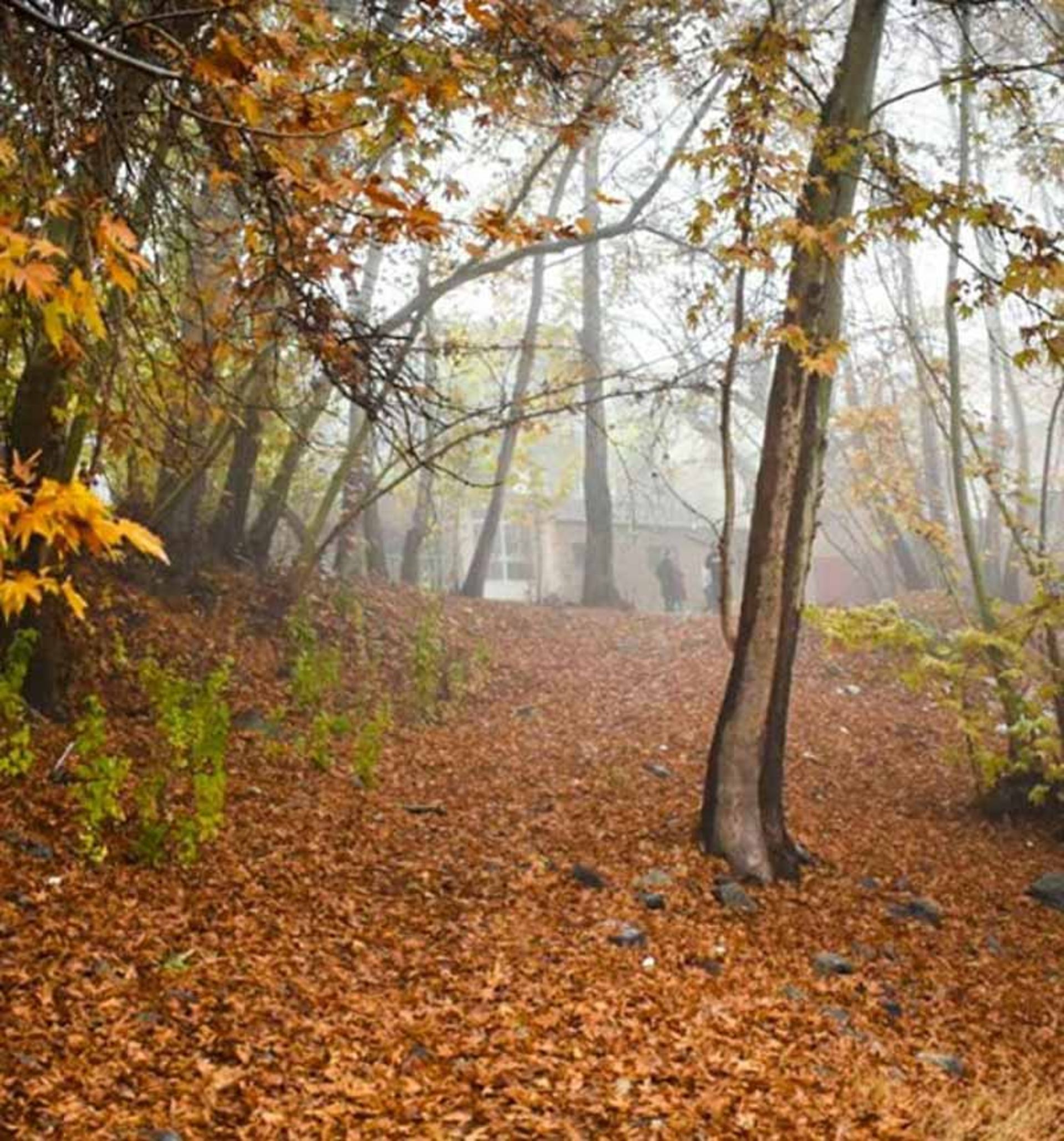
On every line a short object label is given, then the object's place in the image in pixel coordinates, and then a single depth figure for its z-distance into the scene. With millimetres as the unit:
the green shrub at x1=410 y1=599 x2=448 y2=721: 11250
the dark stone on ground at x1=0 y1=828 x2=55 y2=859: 5270
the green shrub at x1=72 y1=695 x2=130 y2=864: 5082
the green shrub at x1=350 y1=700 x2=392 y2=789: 7504
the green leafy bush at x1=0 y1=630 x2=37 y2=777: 5570
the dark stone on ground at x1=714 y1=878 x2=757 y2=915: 6363
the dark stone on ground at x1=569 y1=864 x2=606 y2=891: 6387
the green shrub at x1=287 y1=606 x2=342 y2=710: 9516
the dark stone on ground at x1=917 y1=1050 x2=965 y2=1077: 4781
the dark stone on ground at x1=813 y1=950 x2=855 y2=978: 5727
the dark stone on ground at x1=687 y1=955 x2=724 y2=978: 5453
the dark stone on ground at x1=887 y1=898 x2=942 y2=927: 6746
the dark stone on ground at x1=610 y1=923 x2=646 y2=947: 5605
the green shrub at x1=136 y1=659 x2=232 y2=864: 5402
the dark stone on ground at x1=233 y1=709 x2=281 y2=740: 8742
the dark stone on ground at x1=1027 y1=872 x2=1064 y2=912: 7250
